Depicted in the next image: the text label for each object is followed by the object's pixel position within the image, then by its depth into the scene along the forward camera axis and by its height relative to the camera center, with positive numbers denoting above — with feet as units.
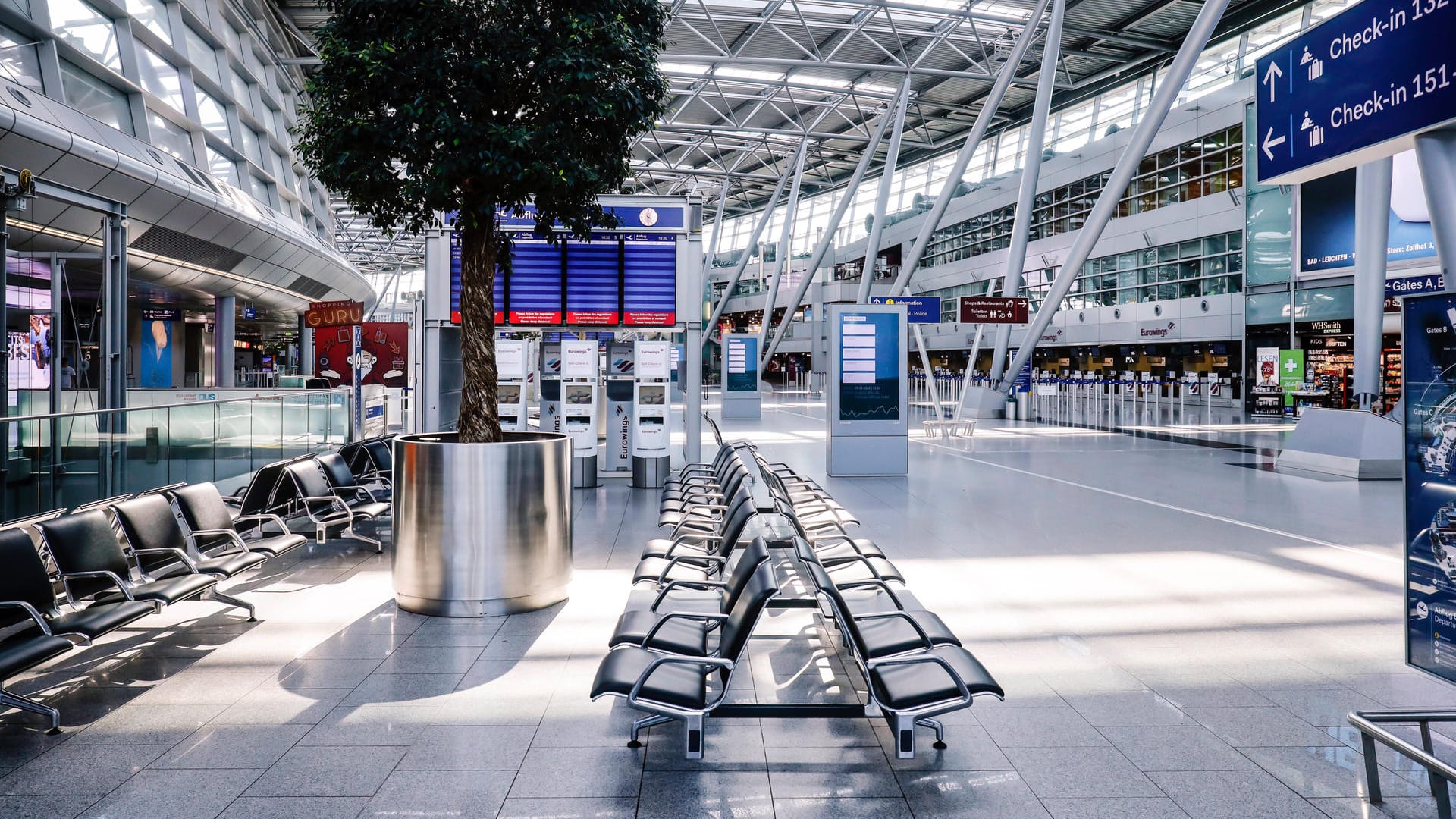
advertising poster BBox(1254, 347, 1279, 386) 82.53 +2.66
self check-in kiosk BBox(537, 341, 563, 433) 40.91 +0.19
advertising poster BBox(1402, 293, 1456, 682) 10.07 -1.03
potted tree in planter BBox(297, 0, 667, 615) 16.98 +4.80
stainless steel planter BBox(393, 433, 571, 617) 18.06 -2.74
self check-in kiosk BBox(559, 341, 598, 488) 39.04 -0.46
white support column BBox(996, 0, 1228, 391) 53.16 +16.28
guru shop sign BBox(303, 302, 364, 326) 37.60 +3.44
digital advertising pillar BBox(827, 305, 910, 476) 41.98 +0.10
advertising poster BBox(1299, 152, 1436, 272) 54.34 +11.20
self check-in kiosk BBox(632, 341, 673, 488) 39.37 -0.98
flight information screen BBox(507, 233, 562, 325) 38.17 +4.80
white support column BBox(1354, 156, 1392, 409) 39.40 +6.06
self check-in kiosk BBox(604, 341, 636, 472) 41.75 +0.34
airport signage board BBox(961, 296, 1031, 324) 70.79 +6.76
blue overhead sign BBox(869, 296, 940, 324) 73.01 +7.27
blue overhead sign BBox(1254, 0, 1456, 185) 13.69 +5.41
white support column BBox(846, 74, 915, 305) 95.95 +24.56
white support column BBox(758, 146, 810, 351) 132.98 +24.33
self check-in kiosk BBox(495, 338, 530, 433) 39.99 +0.82
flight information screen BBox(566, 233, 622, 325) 38.55 +5.00
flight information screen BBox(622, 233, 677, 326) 38.83 +5.08
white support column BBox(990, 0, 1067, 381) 70.44 +18.90
